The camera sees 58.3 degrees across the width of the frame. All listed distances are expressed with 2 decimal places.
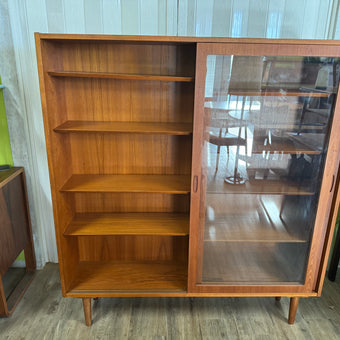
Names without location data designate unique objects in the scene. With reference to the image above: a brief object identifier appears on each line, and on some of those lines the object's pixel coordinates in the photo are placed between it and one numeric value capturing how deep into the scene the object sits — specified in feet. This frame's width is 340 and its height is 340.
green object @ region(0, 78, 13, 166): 6.49
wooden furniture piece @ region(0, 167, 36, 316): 5.96
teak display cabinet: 4.90
